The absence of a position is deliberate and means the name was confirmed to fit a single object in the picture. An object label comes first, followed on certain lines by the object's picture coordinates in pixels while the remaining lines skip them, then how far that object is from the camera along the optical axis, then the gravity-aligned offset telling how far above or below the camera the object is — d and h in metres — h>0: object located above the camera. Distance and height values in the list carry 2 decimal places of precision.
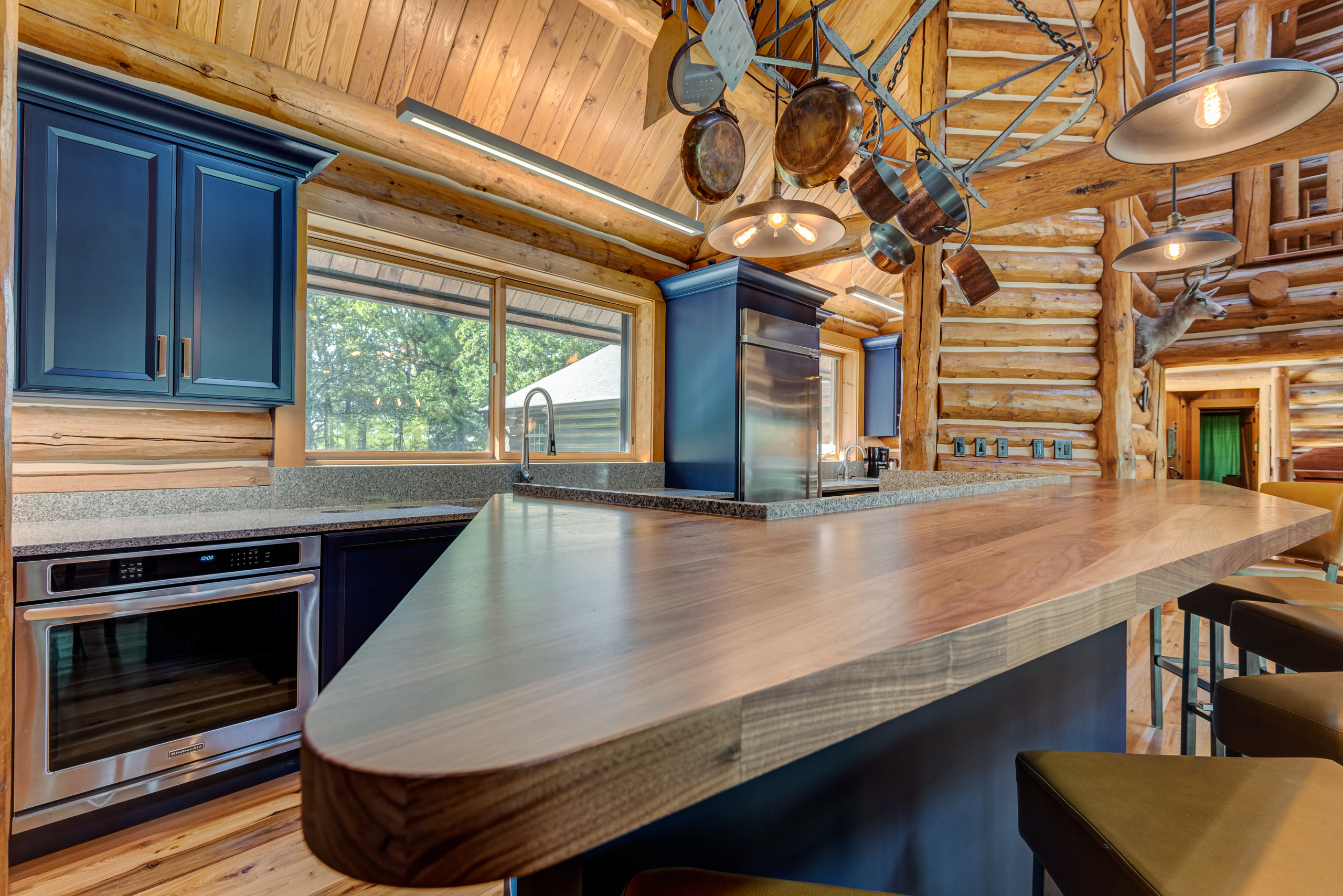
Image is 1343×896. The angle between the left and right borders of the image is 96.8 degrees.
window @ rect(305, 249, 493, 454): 3.03 +0.51
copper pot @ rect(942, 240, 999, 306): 2.55 +0.78
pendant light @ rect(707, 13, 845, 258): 2.07 +0.83
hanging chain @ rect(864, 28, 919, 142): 1.83 +1.19
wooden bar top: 0.22 -0.13
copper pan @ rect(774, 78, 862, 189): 1.56 +0.87
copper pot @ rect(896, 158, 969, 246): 1.85 +0.80
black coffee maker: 5.86 -0.06
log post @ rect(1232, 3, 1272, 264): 5.01 +2.25
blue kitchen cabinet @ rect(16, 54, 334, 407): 1.96 +0.75
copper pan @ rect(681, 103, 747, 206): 1.72 +0.87
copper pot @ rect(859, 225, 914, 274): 2.24 +0.78
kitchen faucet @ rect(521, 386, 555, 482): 2.80 +0.06
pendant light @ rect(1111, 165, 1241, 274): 2.59 +0.93
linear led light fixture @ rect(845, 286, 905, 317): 5.05 +1.37
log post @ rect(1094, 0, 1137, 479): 3.65 +0.74
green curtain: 9.40 +0.14
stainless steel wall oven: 1.74 -0.71
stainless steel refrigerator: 4.25 +0.33
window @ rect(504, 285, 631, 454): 3.86 +0.59
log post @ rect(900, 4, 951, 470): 3.83 +0.76
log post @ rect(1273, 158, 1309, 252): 5.14 +2.30
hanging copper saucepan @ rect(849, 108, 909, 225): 1.80 +0.82
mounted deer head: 4.12 +0.98
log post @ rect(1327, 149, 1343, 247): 4.99 +2.27
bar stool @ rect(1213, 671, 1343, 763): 0.96 -0.44
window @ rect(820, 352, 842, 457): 6.83 +0.56
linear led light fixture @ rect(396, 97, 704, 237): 2.46 +1.36
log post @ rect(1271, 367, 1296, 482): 5.94 +0.35
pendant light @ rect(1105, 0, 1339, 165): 1.37 +0.89
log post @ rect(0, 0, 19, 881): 1.02 +0.43
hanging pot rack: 1.51 +1.06
